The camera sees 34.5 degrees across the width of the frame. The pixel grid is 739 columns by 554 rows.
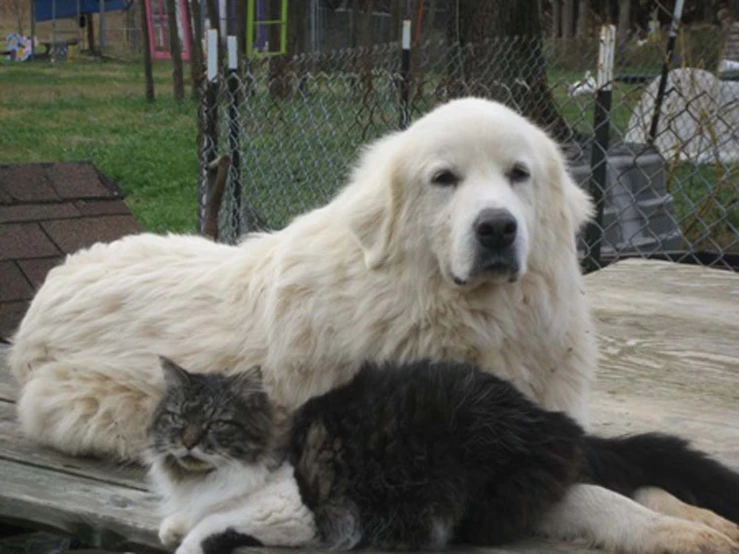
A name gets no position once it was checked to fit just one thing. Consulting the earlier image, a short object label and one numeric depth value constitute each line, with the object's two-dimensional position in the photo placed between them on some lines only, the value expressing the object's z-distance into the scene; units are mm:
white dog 3154
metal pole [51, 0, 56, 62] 31078
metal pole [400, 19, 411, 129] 7348
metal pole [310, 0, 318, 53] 22572
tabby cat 2613
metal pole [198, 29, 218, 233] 7444
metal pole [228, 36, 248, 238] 7379
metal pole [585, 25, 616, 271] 6043
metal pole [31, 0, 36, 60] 30852
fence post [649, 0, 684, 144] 7030
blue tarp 33688
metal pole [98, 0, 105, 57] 32375
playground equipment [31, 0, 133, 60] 31609
